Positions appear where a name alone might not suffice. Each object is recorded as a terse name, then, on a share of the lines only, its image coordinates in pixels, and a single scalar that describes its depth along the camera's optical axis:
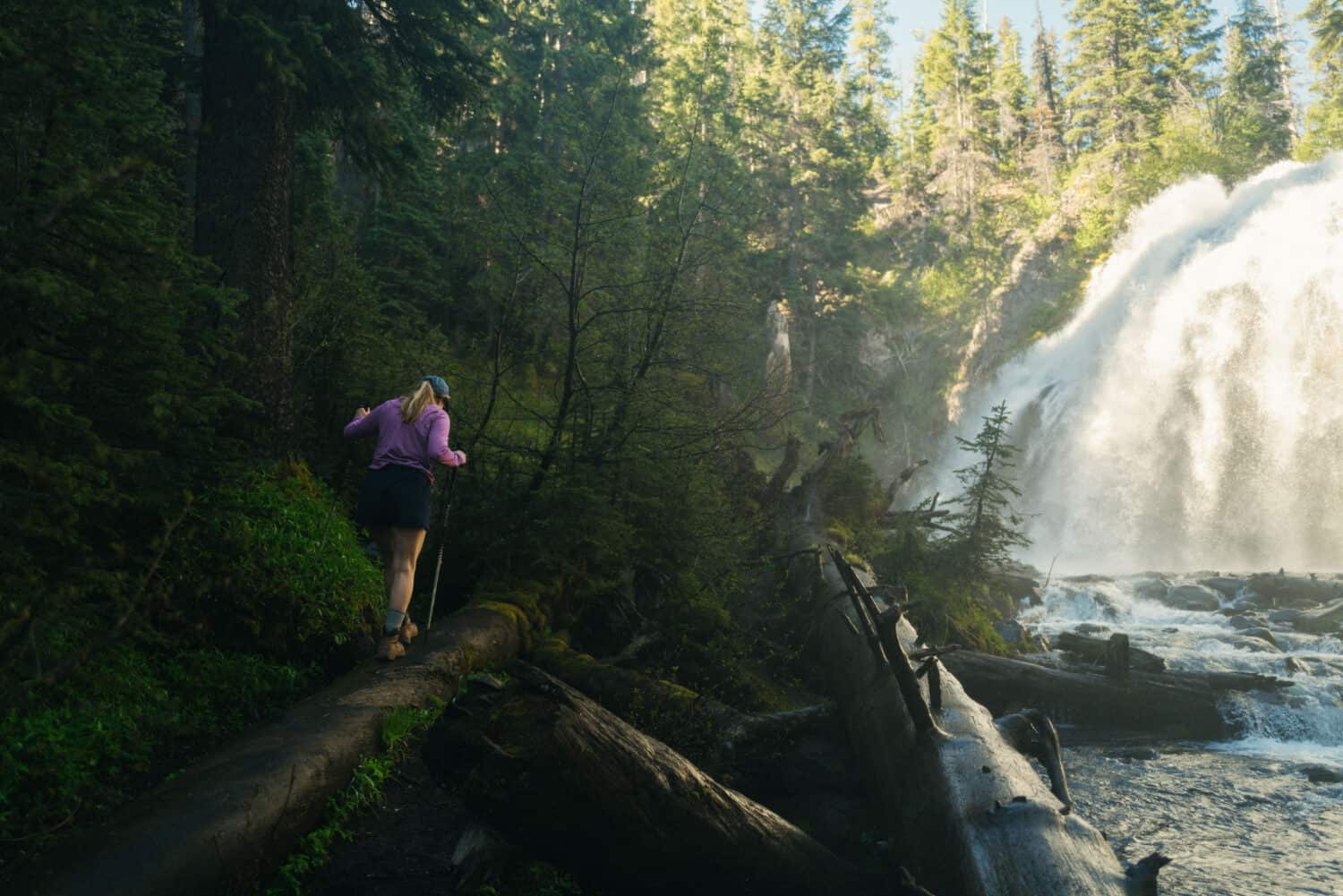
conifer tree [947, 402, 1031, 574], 14.34
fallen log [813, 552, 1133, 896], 4.02
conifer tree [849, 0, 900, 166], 64.62
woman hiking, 5.90
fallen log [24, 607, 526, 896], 2.95
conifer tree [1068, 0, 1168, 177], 53.19
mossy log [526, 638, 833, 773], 5.98
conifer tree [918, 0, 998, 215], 61.12
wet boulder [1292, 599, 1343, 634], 15.56
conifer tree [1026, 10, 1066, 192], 62.62
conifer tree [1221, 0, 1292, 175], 47.34
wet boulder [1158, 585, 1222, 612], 18.86
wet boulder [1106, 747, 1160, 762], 9.23
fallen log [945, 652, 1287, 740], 10.20
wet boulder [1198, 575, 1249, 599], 19.81
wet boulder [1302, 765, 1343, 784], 8.60
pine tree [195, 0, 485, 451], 7.67
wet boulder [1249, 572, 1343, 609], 18.23
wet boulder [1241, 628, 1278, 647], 14.68
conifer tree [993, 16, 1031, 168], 64.93
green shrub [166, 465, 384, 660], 5.66
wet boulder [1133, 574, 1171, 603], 20.16
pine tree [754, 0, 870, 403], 34.09
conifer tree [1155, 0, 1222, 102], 54.75
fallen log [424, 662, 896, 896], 3.69
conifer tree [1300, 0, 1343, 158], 43.00
